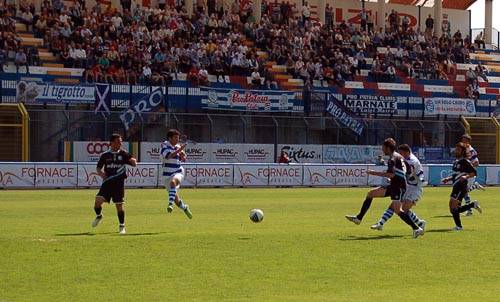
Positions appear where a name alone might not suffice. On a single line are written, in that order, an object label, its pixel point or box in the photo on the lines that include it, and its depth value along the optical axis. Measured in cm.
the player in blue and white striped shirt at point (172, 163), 2305
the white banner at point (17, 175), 3766
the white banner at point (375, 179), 4514
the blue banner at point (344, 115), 4778
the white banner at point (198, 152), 4478
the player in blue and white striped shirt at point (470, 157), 2417
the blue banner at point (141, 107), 4238
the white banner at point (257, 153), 4594
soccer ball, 2169
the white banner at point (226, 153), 4521
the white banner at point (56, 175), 3841
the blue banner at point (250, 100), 4549
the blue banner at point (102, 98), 4203
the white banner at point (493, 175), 4775
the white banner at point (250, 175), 4231
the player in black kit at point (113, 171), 1938
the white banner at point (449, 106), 5112
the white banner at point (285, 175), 4309
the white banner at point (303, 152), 4684
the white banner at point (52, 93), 4062
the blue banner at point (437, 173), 4641
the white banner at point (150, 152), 4359
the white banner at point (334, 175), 4412
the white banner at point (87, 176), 3916
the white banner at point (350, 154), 4822
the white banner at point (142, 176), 4000
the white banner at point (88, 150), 4184
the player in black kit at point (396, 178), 1934
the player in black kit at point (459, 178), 2105
